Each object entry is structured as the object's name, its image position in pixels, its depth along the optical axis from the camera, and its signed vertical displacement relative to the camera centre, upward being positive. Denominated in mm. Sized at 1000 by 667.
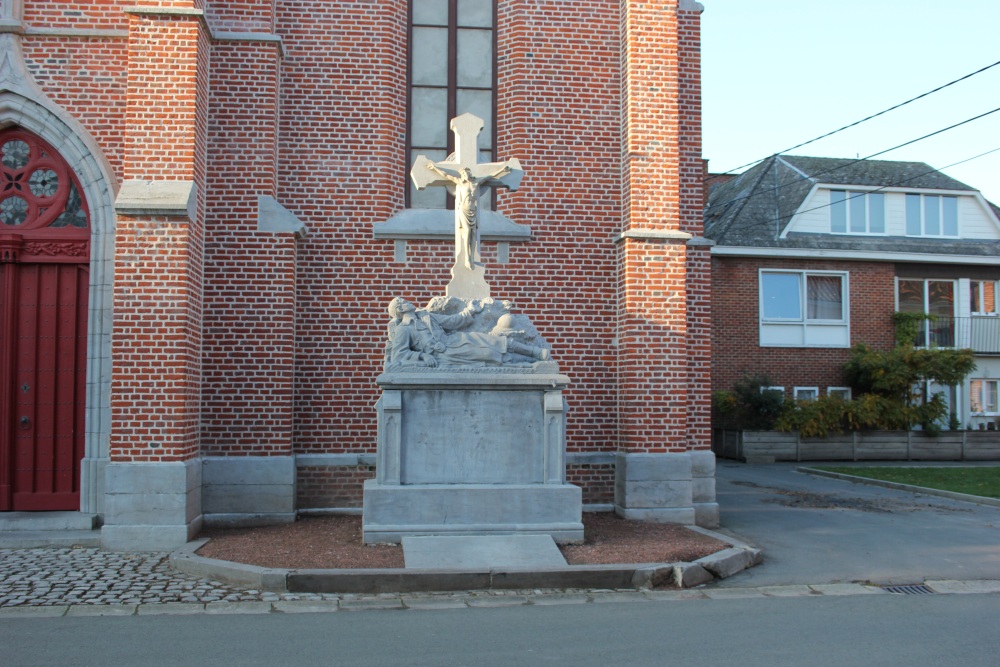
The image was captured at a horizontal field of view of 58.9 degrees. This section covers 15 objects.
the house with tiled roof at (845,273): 25375 +3292
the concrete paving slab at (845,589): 8117 -1890
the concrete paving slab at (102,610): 6996 -1808
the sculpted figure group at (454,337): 9688 +522
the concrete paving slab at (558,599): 7523 -1850
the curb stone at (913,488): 14430 -1893
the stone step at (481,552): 8250 -1629
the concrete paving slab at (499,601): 7421 -1838
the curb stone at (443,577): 7684 -1724
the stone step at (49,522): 10047 -1585
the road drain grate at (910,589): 8172 -1902
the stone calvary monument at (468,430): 9266 -500
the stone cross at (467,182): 10344 +2415
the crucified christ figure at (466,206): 10312 +2075
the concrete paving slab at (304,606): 7133 -1819
